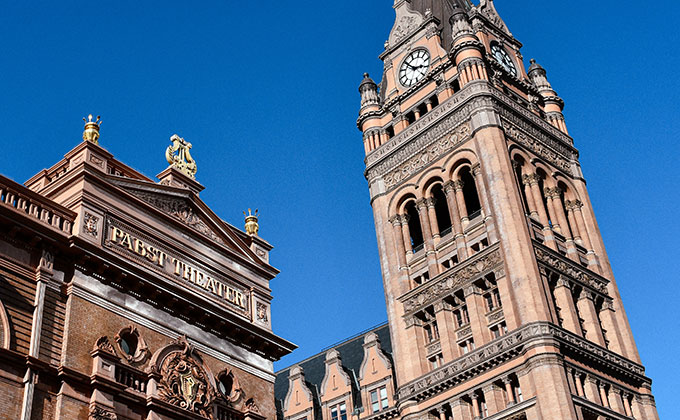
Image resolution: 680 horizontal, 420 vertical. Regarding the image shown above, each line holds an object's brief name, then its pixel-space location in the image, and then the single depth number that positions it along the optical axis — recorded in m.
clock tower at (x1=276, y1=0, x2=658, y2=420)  57.03
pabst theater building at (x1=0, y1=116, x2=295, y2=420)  26.59
